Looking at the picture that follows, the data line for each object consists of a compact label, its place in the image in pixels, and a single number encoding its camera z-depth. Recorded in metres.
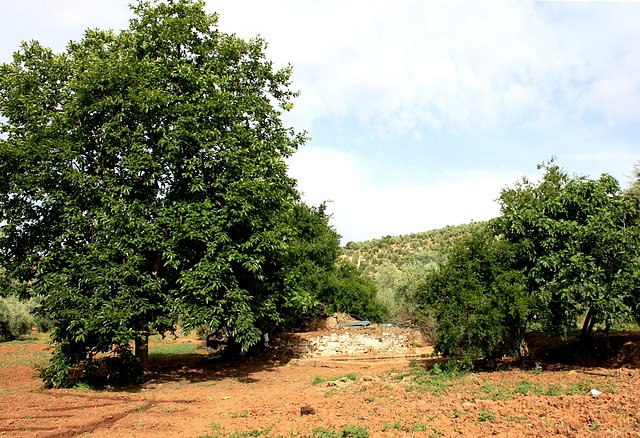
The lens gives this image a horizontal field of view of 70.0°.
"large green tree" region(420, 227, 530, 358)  13.03
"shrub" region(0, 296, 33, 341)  35.09
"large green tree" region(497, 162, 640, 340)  11.96
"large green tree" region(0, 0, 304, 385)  13.47
